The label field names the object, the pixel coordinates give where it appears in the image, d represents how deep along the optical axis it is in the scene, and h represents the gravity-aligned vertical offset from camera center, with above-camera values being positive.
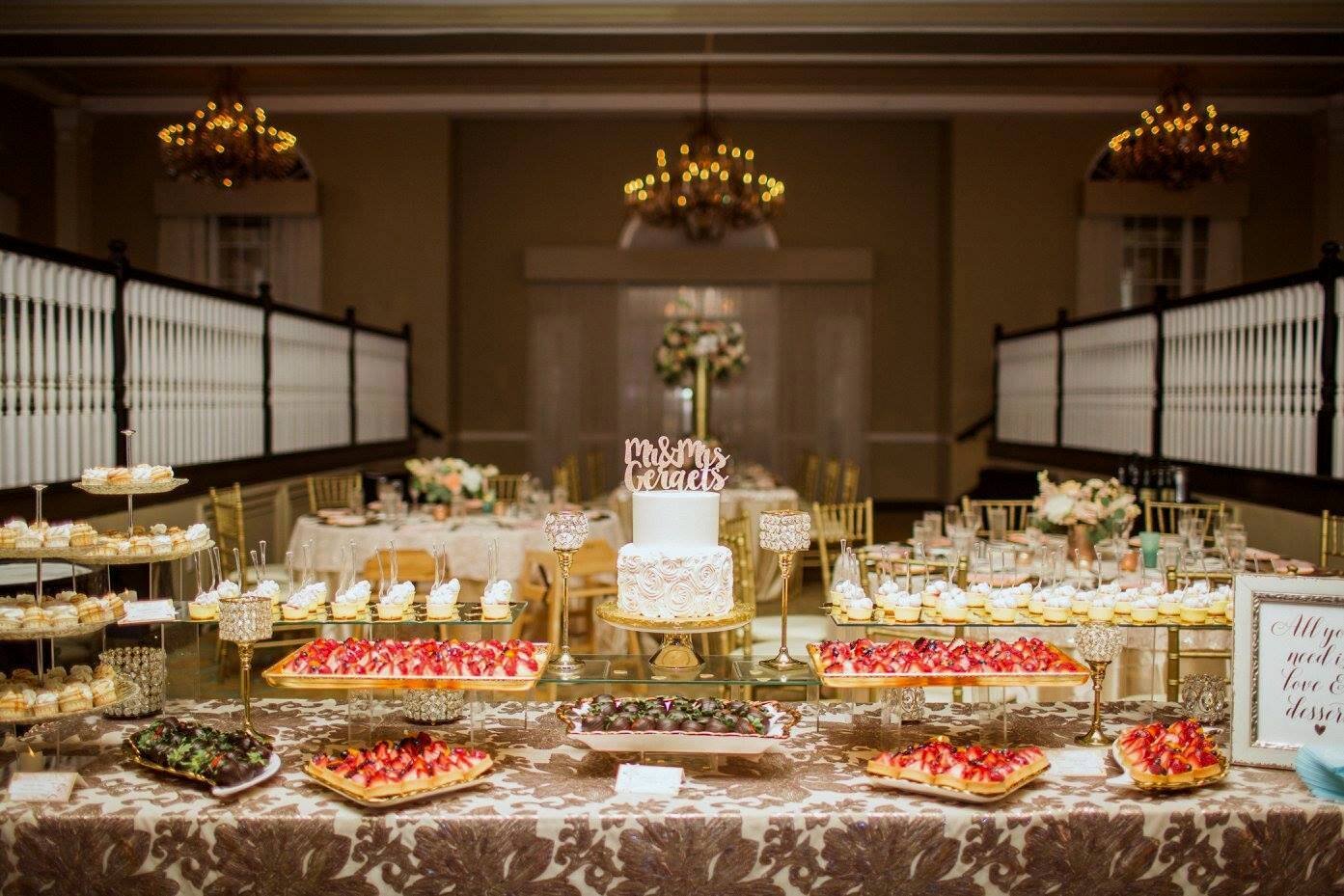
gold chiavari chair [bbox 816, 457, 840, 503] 8.79 -0.53
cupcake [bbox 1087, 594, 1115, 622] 2.73 -0.50
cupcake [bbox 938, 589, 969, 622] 2.79 -0.50
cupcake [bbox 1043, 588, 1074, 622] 2.80 -0.50
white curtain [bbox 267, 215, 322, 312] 11.52 +1.76
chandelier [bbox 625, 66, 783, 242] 9.33 +2.08
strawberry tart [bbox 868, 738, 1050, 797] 2.24 -0.76
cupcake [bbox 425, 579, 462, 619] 2.71 -0.48
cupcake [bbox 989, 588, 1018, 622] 2.76 -0.50
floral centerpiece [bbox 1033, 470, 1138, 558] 4.44 -0.38
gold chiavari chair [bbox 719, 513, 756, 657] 4.15 -0.56
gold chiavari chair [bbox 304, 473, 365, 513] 7.41 -0.55
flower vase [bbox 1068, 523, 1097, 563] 4.43 -0.53
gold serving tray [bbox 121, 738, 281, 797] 2.25 -0.80
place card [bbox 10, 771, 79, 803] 2.26 -0.81
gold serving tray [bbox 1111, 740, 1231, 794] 2.27 -0.79
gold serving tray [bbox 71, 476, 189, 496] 2.86 -0.20
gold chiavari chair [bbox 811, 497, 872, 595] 5.68 -0.75
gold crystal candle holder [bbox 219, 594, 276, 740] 2.42 -0.47
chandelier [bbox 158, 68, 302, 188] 8.85 +2.31
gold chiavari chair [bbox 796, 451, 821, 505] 9.80 -0.54
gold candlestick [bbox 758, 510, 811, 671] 2.74 -0.31
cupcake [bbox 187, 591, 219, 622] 2.70 -0.50
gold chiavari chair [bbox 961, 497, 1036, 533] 5.55 -0.71
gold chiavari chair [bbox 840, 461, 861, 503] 8.41 -0.51
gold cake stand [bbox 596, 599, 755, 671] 2.66 -0.54
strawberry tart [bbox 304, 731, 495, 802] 2.22 -0.77
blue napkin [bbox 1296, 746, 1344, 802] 2.25 -0.76
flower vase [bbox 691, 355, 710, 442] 8.73 +0.17
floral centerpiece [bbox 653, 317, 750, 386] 8.67 +0.58
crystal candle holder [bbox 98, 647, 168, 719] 2.82 -0.70
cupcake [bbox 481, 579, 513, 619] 2.75 -0.49
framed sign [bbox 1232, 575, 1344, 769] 2.39 -0.56
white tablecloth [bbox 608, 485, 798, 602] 7.79 -0.65
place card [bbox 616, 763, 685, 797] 2.30 -0.81
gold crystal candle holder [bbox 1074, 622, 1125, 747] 2.48 -0.53
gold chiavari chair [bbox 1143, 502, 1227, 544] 5.41 -0.54
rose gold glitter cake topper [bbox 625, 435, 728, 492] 2.86 -0.14
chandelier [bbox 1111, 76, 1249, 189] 8.77 +2.32
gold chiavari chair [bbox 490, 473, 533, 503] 8.80 -0.61
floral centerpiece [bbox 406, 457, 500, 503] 6.55 -0.39
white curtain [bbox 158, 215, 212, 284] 11.58 +1.87
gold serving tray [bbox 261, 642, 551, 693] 2.43 -0.62
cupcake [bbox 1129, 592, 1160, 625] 2.72 -0.49
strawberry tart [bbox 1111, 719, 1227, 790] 2.27 -0.75
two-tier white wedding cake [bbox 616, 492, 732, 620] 2.74 -0.38
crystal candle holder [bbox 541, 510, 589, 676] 2.75 -0.31
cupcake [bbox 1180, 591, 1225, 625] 2.71 -0.49
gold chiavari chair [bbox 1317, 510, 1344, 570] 4.40 -0.49
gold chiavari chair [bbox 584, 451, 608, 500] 10.45 -0.60
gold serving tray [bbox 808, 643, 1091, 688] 2.45 -0.62
